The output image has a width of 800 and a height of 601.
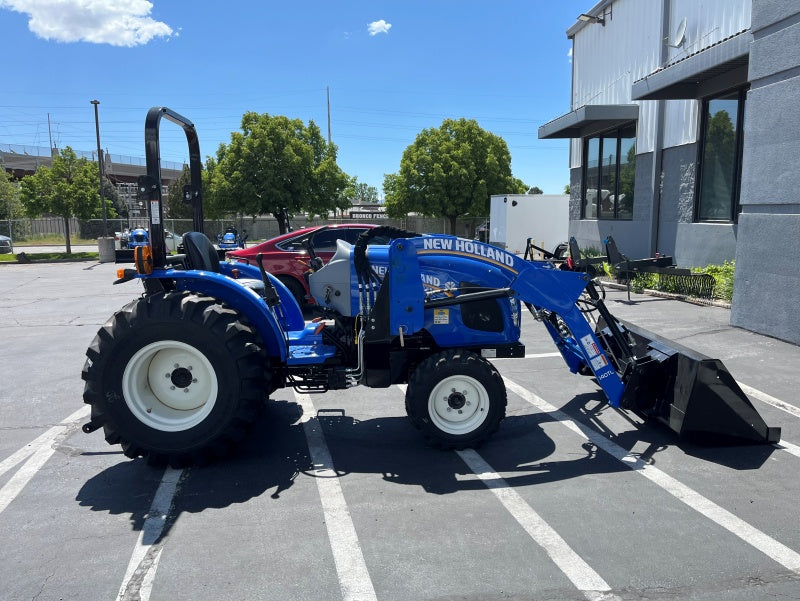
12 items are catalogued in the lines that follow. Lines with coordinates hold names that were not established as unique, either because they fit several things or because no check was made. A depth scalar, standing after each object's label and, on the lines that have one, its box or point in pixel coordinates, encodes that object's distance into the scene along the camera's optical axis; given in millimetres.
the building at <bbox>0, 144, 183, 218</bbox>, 59812
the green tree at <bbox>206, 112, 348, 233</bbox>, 29422
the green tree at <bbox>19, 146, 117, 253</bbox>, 26328
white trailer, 23844
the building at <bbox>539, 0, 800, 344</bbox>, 8391
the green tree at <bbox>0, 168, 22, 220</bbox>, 41669
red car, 11141
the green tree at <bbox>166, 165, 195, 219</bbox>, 53906
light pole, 27241
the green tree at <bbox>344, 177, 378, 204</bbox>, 123775
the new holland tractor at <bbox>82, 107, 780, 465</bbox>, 4406
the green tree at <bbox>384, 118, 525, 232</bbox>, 33469
